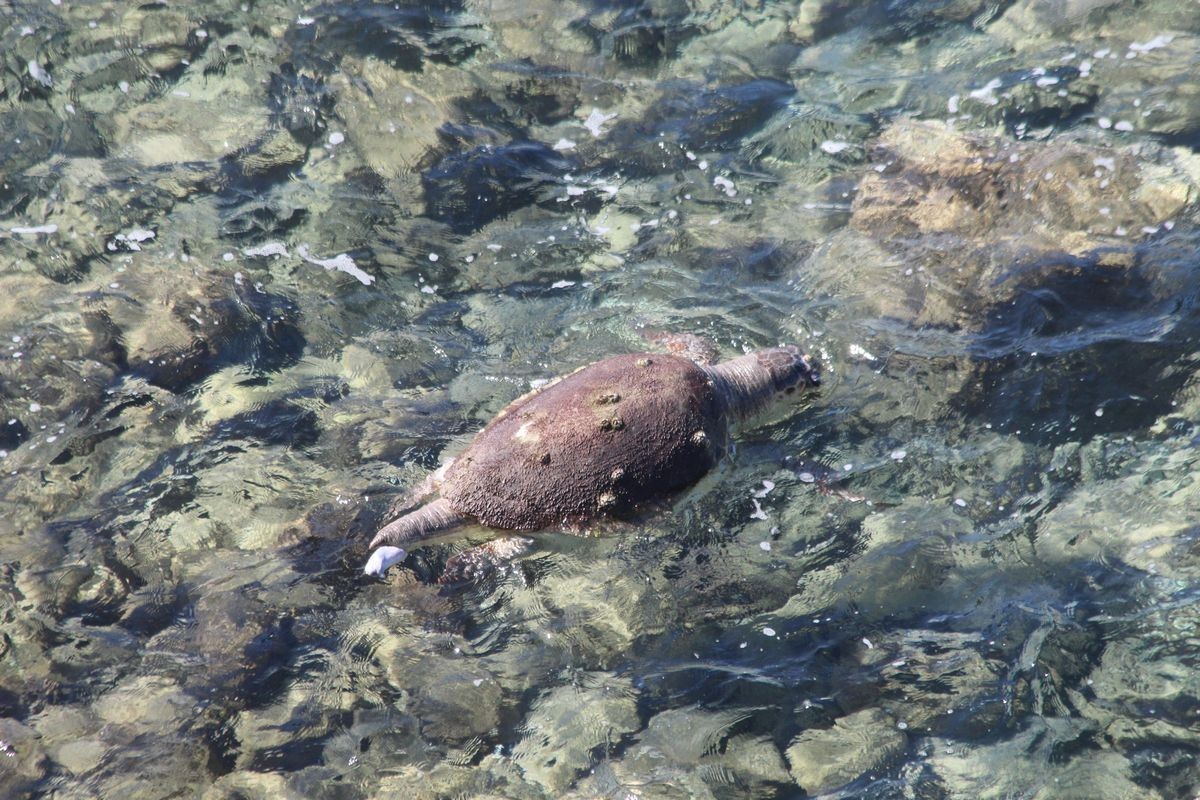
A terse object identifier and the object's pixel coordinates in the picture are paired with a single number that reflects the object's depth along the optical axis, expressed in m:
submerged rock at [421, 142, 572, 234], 14.16
